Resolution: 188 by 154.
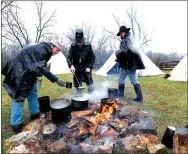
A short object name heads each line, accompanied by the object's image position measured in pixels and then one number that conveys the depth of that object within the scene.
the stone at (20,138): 1.88
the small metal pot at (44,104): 2.67
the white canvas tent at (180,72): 5.77
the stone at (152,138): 1.99
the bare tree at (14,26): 11.47
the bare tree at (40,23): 15.85
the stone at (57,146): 1.80
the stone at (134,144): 1.83
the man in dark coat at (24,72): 2.19
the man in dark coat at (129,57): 3.16
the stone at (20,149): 1.75
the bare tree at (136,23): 19.62
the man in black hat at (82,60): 3.18
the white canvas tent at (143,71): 6.78
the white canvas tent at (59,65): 7.75
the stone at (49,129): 2.08
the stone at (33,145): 1.79
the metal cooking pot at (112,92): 3.38
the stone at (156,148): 1.79
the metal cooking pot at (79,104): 2.56
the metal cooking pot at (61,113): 2.16
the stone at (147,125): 2.14
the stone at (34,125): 2.16
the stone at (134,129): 2.12
